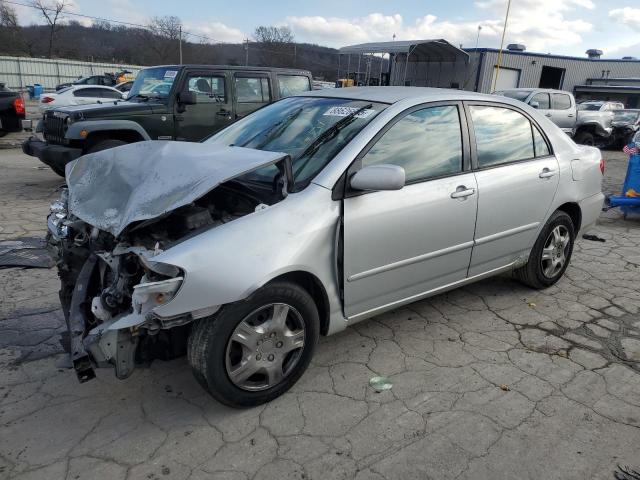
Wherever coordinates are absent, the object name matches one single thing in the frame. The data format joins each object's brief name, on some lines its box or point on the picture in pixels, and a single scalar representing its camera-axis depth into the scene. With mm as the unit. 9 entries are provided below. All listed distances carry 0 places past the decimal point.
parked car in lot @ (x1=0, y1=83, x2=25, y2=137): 10617
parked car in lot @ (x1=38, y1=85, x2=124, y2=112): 15867
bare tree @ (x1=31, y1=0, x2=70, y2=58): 45969
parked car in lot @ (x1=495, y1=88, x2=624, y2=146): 14562
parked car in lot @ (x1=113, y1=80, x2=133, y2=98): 20859
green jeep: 6973
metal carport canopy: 24281
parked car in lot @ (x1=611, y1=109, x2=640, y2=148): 17281
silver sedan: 2346
